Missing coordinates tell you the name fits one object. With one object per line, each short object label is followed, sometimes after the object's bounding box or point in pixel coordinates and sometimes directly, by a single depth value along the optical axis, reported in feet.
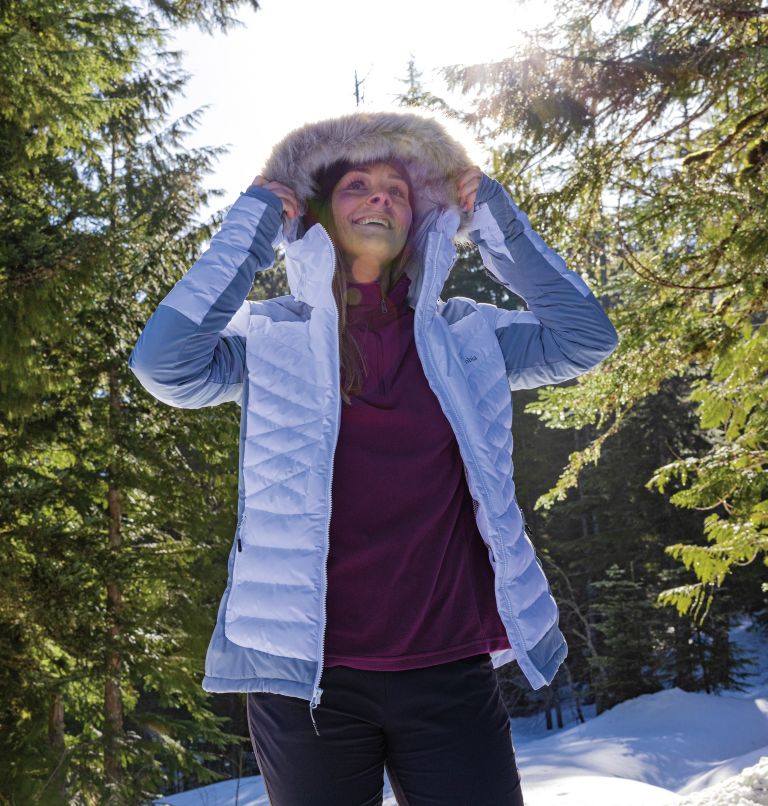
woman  5.75
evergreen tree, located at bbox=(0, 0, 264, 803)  19.49
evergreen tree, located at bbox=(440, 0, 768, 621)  15.88
